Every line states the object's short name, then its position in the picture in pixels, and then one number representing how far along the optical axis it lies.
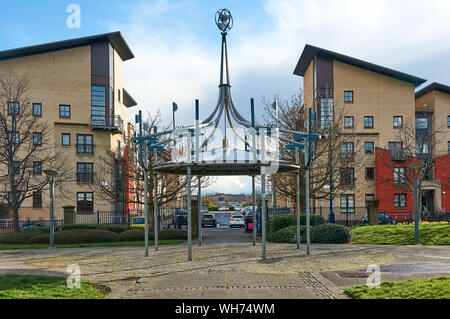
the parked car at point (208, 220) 38.99
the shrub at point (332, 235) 19.86
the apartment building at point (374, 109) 46.75
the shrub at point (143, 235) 22.14
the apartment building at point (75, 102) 41.84
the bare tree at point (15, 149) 26.56
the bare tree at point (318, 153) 27.81
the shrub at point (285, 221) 22.89
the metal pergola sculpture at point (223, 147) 14.59
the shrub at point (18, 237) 22.44
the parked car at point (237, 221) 38.16
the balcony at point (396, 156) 44.81
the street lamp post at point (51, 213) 20.33
